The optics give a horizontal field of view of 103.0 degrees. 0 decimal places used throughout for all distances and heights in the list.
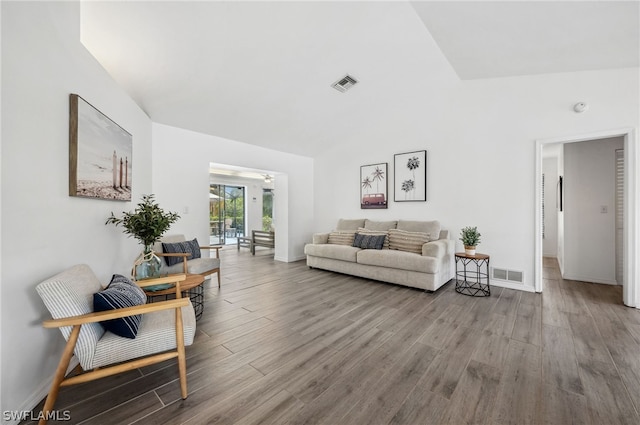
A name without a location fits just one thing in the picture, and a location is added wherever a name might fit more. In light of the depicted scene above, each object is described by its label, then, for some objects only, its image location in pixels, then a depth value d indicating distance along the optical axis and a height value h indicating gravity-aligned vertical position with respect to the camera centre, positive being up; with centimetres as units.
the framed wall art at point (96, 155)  190 +51
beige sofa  358 -69
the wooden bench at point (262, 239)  661 -71
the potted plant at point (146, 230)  246 -18
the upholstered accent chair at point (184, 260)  324 -66
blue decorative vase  243 -53
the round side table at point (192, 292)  242 -76
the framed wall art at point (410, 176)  457 +69
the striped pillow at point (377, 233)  444 -35
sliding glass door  840 -1
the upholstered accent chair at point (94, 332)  138 -74
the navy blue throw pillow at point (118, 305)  152 -58
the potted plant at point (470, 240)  359 -37
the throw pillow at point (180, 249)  342 -52
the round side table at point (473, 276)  353 -98
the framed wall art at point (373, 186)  508 +57
